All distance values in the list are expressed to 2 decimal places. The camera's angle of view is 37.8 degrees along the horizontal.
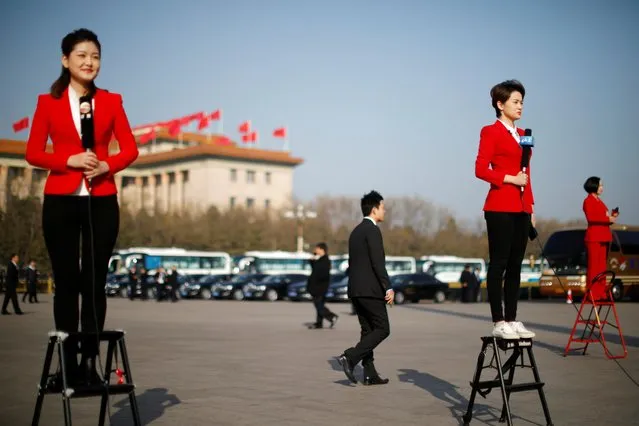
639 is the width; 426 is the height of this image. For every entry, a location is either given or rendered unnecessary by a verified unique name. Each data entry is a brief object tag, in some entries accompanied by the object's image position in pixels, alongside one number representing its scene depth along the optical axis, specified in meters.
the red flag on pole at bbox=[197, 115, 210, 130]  106.38
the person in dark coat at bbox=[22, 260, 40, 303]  37.98
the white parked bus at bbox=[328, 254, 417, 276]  65.38
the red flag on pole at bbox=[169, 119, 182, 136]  107.19
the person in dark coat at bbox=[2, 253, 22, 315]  27.27
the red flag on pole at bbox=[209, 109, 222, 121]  106.75
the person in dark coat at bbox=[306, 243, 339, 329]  21.39
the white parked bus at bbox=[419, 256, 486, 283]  65.25
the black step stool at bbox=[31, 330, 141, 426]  5.25
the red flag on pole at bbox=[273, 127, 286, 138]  106.75
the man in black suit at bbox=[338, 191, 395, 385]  9.84
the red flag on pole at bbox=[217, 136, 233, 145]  123.56
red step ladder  11.69
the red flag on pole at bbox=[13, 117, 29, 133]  87.19
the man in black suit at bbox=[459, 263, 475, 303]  44.62
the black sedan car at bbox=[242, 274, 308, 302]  50.00
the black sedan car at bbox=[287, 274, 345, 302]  48.12
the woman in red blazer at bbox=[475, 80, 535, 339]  6.84
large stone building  117.06
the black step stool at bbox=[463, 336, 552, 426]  6.32
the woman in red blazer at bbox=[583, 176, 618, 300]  12.17
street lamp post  80.46
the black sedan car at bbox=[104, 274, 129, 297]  57.59
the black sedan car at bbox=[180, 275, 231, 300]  54.66
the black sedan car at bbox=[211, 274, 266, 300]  52.28
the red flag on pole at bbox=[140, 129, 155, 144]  114.22
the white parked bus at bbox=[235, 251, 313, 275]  65.19
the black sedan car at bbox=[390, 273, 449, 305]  42.88
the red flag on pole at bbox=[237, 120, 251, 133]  108.44
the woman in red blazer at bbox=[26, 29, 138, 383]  5.47
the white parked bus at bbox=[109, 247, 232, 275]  61.25
